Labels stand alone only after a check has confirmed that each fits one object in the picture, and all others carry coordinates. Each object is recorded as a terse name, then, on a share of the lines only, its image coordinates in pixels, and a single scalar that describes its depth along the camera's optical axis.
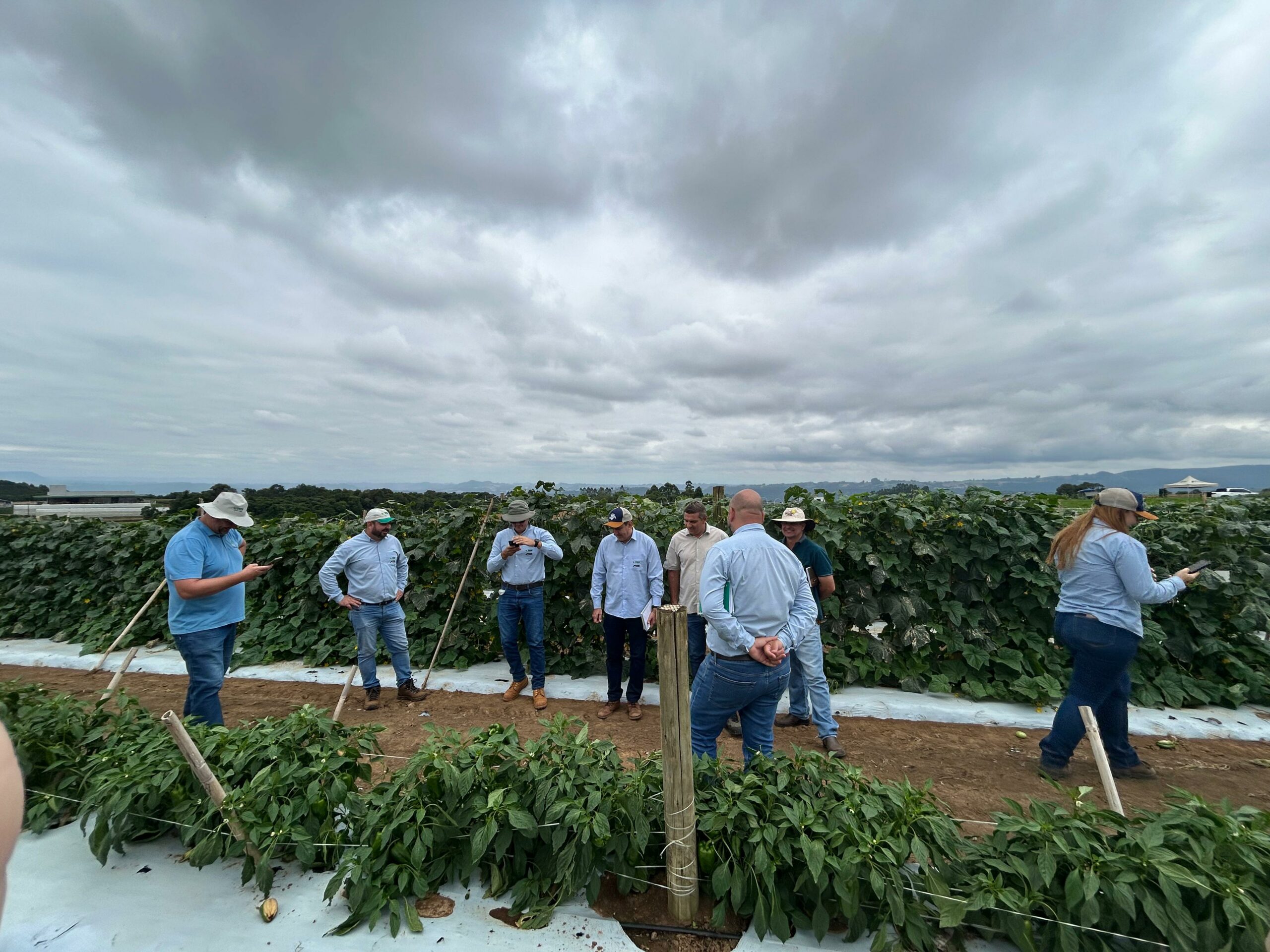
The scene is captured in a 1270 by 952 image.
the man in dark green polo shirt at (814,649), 4.12
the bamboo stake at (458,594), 5.91
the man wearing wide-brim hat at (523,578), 5.11
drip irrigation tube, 2.13
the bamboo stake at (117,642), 5.11
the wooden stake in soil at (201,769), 2.31
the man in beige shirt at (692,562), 4.46
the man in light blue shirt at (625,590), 4.79
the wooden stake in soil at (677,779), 2.16
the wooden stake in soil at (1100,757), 2.27
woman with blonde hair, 3.34
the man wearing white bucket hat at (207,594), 3.60
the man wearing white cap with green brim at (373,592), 5.12
